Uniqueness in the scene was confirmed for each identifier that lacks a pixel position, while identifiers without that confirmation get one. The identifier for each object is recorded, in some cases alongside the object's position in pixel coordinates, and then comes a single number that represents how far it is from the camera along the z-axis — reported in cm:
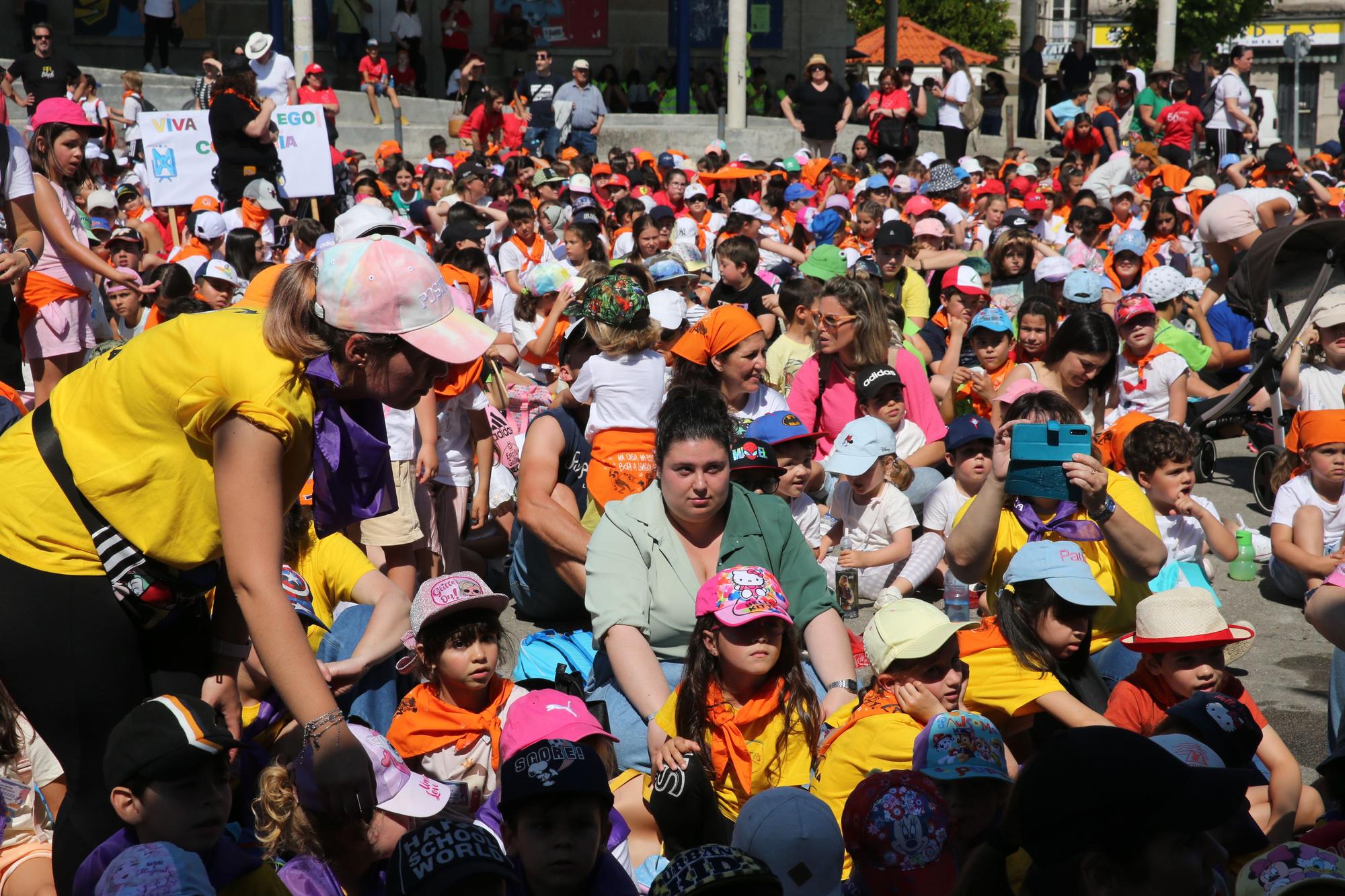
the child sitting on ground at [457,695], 392
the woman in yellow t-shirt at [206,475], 249
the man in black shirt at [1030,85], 2666
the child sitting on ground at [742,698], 368
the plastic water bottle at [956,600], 549
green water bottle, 687
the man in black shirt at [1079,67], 2653
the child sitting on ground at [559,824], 298
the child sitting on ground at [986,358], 757
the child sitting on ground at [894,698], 354
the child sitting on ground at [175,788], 265
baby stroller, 757
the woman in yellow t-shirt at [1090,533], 425
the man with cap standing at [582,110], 2136
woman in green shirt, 407
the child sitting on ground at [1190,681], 382
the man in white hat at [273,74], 1584
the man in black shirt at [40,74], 1561
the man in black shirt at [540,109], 2072
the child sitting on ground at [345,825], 312
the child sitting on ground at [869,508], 638
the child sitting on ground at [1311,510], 618
